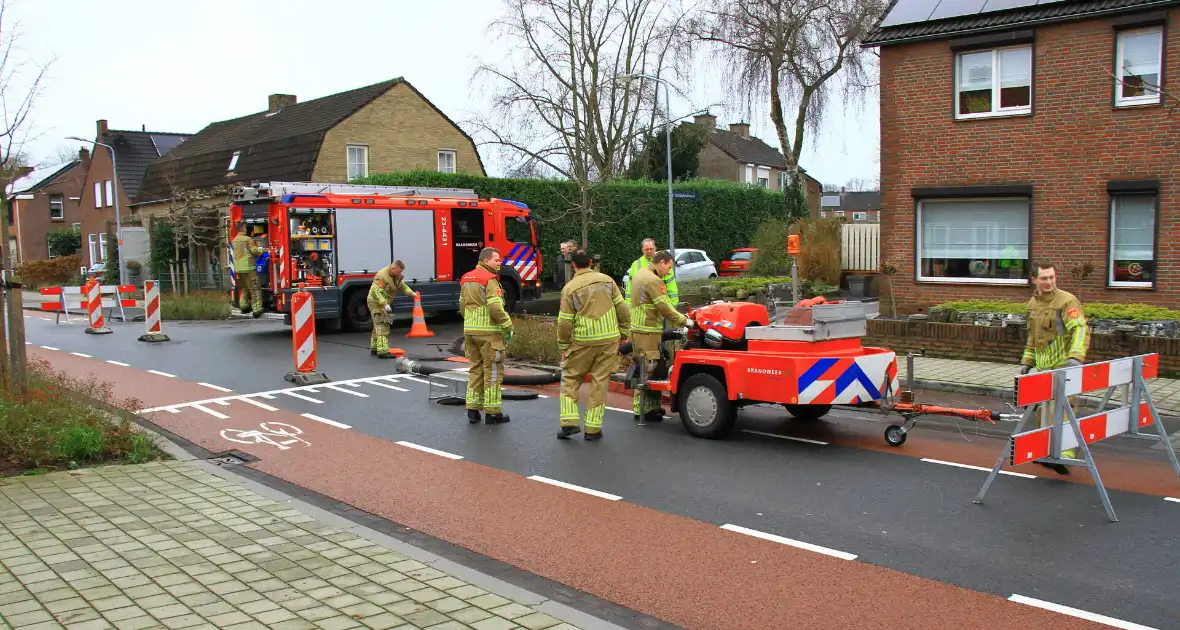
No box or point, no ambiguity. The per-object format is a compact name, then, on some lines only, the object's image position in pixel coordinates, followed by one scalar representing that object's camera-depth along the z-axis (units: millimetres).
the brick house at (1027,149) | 15742
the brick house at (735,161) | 56438
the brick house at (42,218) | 60469
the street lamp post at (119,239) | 33688
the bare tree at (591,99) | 30016
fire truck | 18453
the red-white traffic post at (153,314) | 17734
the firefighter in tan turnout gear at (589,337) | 9000
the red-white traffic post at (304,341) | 12703
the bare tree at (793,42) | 30219
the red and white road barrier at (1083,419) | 6336
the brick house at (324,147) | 34938
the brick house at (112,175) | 45438
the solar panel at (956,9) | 17516
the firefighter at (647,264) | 10773
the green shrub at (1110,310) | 13445
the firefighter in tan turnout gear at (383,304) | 15234
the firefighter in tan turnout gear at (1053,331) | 7652
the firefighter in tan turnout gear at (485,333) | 9781
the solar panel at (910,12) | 18094
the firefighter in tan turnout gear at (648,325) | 9578
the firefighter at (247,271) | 18797
